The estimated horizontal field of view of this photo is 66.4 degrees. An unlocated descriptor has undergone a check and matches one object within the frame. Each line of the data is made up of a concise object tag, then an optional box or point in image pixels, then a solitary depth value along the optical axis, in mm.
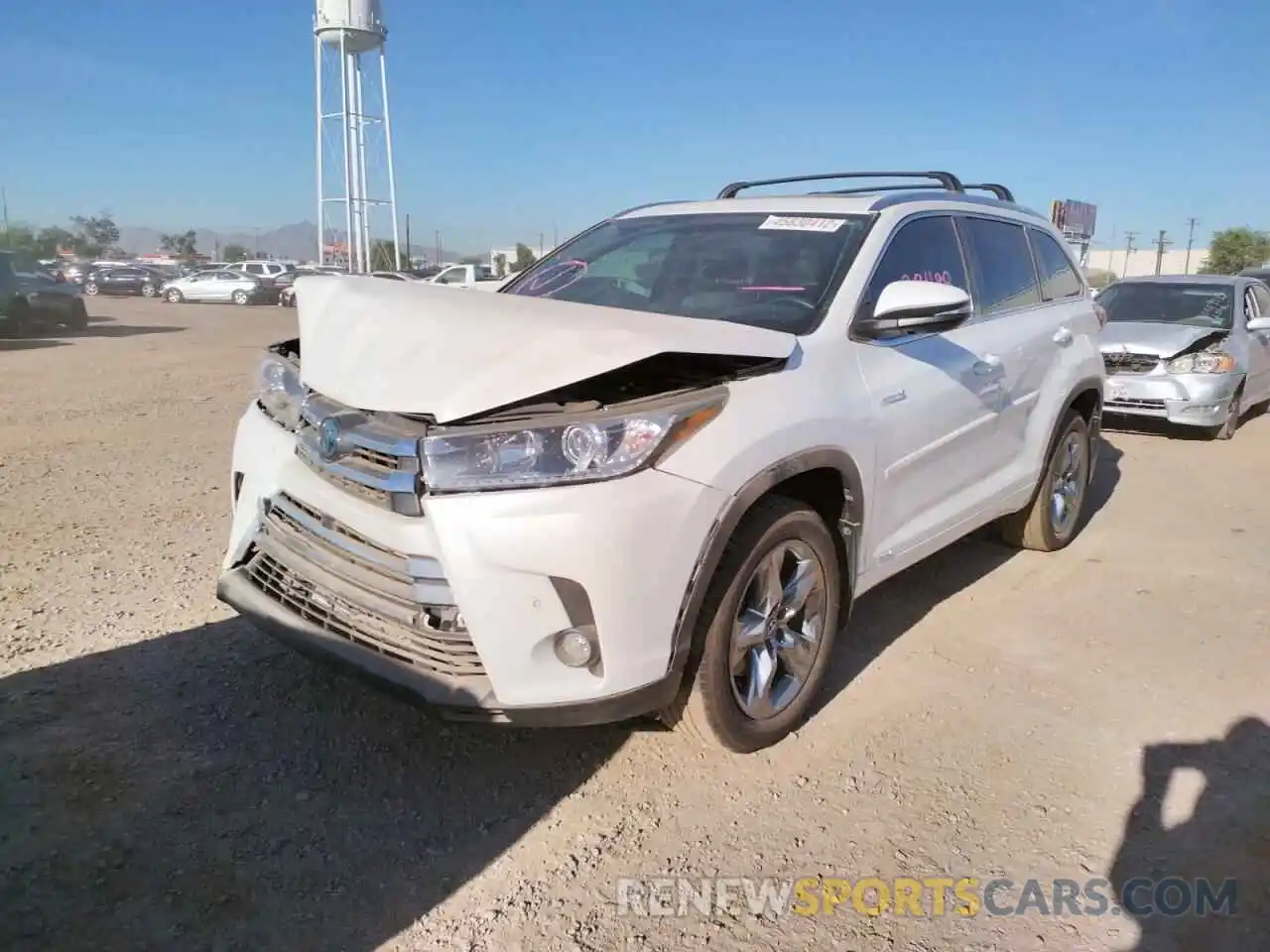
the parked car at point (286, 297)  33156
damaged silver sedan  8914
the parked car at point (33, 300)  17984
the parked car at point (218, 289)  33562
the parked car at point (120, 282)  36906
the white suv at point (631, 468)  2498
